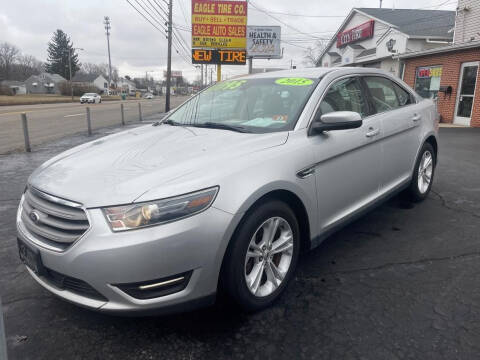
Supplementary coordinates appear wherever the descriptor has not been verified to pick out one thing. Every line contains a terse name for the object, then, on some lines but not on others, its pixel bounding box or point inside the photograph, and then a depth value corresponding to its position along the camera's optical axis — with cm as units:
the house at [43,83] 9275
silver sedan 196
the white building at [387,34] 2092
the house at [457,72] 1364
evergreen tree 8712
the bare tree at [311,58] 5341
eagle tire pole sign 1911
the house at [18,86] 8978
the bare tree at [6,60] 9330
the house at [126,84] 12348
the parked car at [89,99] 4656
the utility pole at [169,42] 2650
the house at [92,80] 10194
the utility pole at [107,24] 7535
